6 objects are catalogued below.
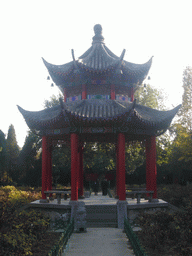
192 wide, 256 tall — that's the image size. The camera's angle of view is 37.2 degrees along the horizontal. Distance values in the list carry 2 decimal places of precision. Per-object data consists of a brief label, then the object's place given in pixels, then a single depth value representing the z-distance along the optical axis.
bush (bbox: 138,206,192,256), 9.22
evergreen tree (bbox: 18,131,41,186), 39.53
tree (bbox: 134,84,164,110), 36.56
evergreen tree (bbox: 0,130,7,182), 40.85
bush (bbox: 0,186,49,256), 7.97
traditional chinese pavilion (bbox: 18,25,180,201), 15.58
